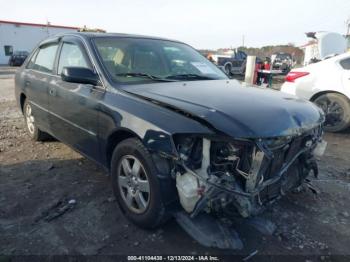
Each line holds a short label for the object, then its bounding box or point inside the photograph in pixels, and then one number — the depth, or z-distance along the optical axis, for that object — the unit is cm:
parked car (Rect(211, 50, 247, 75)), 2077
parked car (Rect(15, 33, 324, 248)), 226
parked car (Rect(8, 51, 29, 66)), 2953
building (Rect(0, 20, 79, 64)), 3850
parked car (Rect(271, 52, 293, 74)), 1892
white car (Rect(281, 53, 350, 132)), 588
